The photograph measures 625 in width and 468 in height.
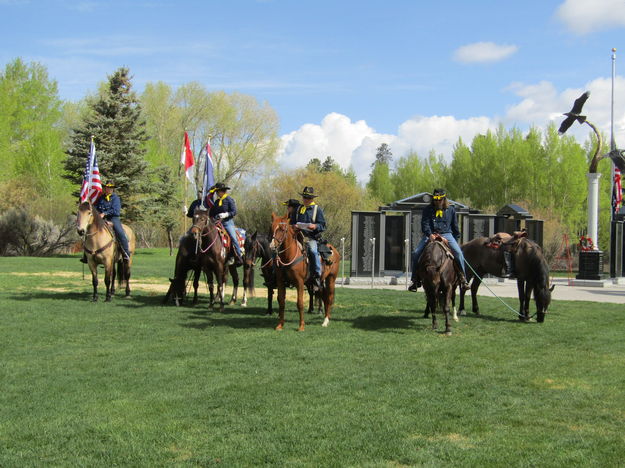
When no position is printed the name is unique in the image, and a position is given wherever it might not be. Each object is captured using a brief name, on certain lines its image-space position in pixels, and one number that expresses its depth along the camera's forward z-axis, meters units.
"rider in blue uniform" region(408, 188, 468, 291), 11.83
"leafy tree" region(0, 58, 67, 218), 45.75
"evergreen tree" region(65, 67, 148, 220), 40.28
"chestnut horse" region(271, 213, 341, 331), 10.95
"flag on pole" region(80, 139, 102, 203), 15.46
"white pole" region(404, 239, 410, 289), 22.10
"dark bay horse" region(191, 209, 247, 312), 13.70
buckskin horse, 14.45
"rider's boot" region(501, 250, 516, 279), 13.33
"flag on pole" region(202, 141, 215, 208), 15.92
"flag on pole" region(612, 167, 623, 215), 28.59
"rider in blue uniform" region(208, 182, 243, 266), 14.34
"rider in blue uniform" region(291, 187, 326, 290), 11.55
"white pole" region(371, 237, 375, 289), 21.75
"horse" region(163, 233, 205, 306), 14.17
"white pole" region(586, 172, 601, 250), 26.33
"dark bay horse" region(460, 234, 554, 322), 12.66
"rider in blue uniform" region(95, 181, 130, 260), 15.27
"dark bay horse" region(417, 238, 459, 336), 11.32
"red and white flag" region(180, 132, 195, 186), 18.28
